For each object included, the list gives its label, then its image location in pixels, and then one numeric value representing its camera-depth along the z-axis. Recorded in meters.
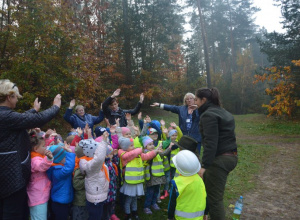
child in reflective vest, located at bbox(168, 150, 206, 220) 2.57
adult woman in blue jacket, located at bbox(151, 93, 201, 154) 4.54
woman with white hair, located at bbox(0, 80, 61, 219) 2.32
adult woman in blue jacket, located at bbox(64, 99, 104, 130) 4.82
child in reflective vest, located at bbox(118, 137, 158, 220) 3.63
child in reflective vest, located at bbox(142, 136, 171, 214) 3.96
